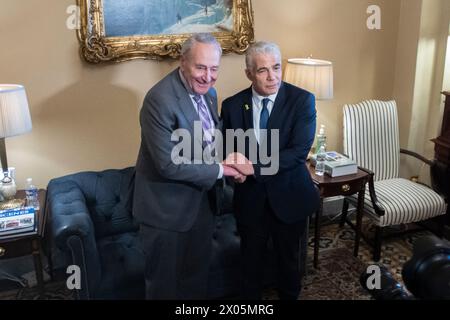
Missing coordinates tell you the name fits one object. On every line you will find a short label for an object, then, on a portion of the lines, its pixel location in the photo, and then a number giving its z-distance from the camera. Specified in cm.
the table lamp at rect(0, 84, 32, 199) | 218
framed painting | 259
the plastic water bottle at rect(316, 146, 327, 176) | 292
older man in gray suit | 175
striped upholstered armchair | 291
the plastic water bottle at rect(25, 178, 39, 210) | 249
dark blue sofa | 212
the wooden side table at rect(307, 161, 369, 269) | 277
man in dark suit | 200
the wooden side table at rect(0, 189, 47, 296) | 218
